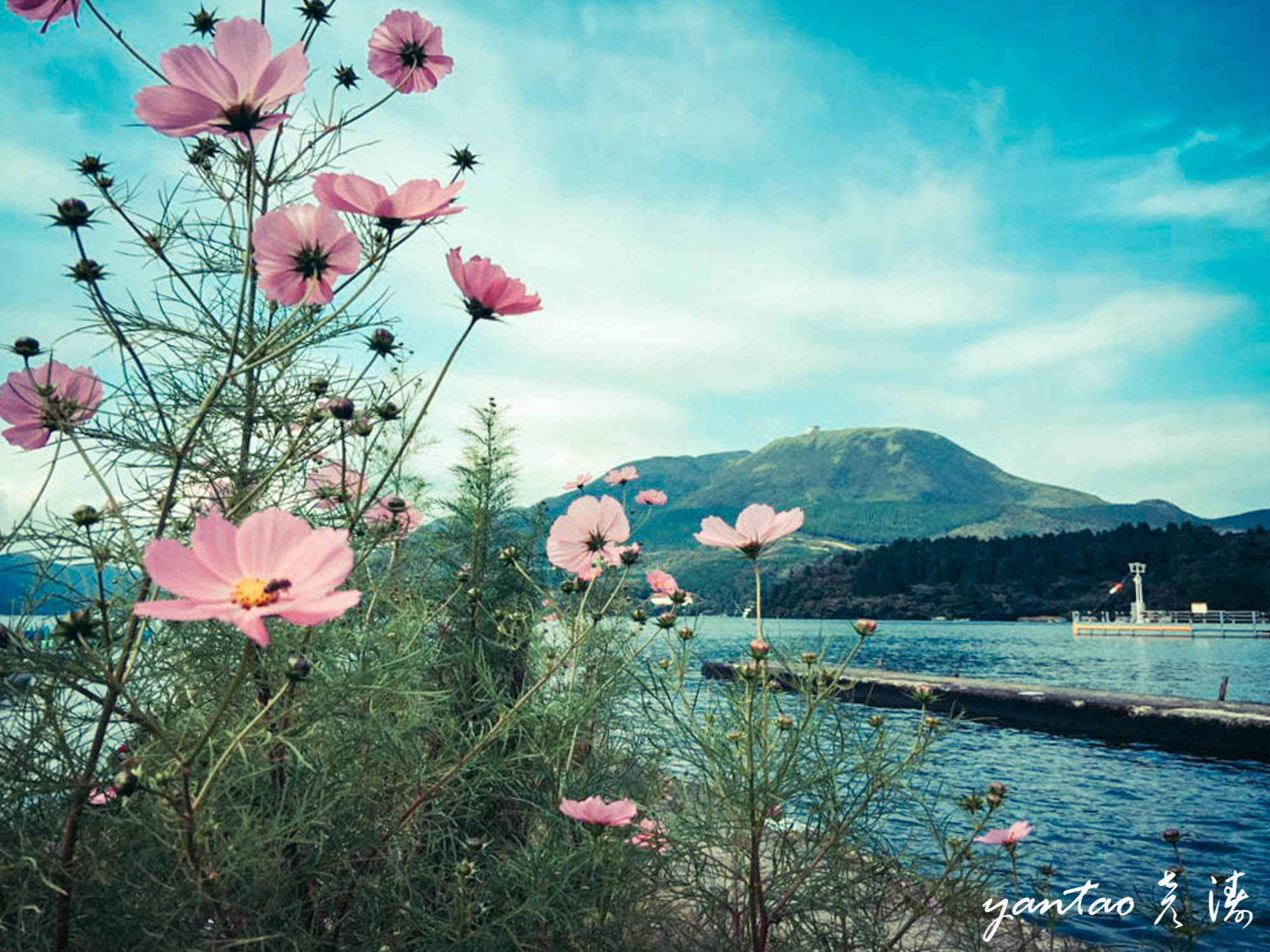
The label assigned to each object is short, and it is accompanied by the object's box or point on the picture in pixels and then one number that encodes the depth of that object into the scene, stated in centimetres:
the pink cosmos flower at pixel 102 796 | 115
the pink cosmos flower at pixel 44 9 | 112
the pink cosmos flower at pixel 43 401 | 117
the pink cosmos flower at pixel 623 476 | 307
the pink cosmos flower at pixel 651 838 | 190
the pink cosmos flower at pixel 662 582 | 250
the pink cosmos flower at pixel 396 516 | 181
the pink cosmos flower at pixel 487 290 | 115
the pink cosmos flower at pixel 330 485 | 159
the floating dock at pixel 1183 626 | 6081
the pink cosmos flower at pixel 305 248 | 111
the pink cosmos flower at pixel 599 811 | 153
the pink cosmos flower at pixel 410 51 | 145
